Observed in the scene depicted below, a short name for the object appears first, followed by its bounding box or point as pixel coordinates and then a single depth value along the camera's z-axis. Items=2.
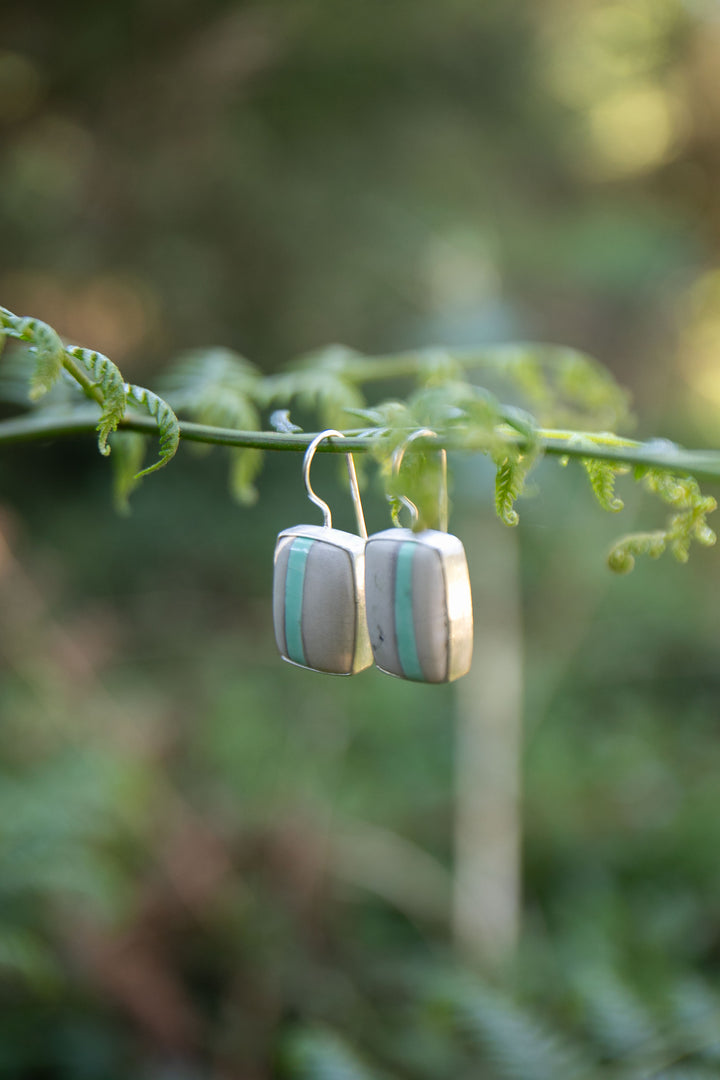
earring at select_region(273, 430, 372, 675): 0.23
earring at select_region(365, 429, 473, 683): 0.22
